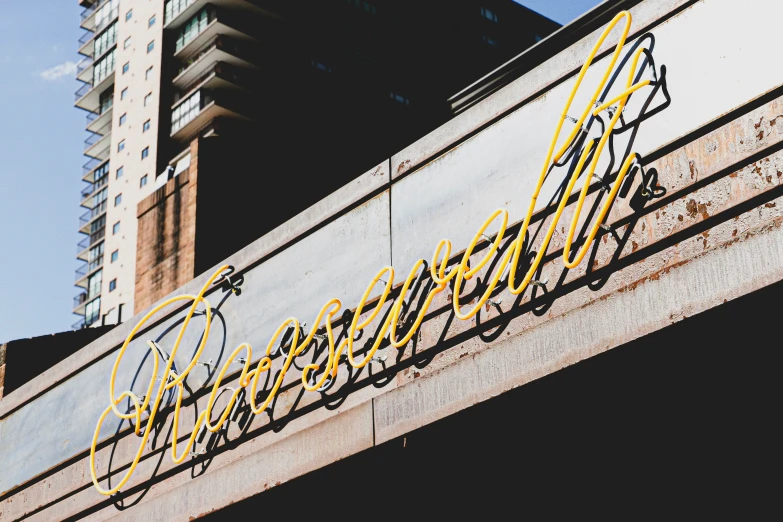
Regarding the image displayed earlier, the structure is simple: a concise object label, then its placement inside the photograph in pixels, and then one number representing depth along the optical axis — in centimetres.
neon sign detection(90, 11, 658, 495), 727
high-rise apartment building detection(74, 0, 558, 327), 6022
